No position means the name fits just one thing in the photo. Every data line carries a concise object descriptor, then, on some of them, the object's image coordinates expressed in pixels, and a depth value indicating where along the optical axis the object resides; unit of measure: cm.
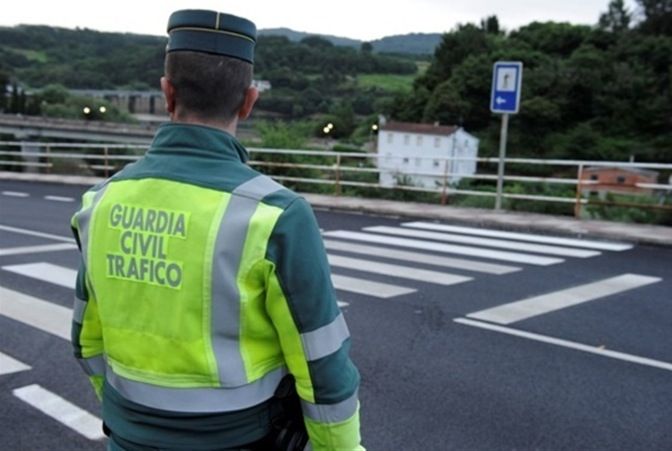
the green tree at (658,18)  9244
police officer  165
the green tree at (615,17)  10275
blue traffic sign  1277
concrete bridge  7162
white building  7844
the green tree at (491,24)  12938
